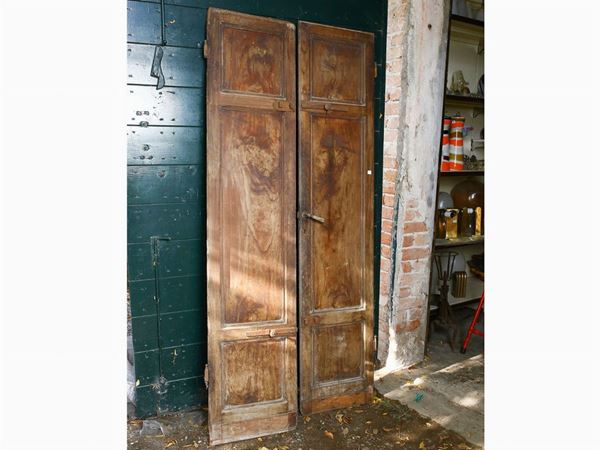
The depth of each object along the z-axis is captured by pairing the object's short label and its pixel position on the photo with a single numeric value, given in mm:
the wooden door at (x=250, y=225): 2439
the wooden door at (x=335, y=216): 2660
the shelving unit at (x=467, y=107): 3824
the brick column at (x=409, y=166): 2979
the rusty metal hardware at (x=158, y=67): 2412
